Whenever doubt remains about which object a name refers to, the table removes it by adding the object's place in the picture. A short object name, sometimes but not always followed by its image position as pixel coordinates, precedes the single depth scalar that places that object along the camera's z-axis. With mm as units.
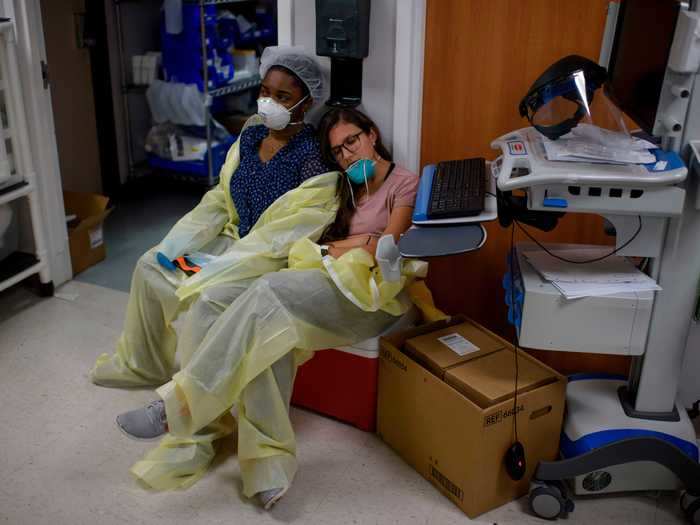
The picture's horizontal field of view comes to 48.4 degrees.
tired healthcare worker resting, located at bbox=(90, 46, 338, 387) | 2334
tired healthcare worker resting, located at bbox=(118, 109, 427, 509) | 2092
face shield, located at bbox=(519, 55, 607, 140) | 1914
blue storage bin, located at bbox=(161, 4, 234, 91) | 4039
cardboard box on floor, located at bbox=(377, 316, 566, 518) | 2025
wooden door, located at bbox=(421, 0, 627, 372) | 2295
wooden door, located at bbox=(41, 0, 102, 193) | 3777
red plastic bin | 2365
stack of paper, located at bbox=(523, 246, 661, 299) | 1938
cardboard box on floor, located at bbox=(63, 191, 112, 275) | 3445
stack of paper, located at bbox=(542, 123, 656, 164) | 1844
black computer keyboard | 1901
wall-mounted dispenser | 2359
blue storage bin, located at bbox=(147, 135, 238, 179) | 4266
